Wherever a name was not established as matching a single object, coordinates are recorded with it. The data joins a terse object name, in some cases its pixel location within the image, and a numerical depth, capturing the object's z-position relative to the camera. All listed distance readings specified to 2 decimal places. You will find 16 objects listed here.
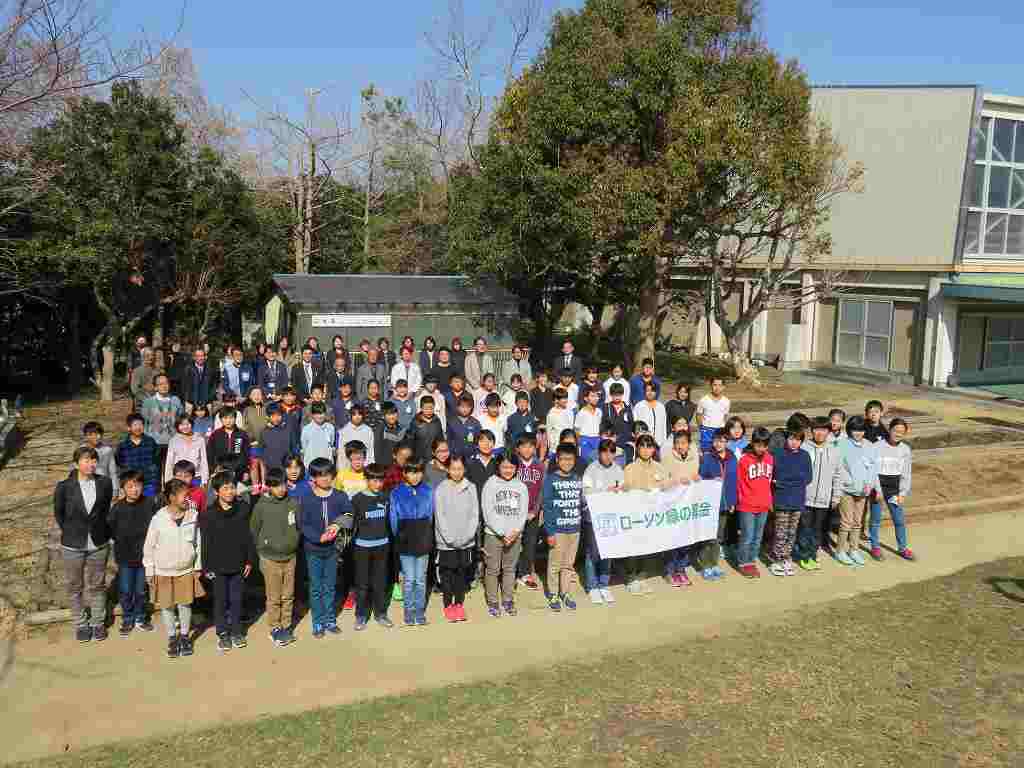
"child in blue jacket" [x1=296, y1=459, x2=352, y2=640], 7.46
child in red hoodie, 8.98
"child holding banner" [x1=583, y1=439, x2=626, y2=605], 8.51
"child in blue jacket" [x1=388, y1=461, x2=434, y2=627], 7.76
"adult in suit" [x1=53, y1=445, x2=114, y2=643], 7.27
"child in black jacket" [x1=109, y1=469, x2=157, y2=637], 7.25
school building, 21.22
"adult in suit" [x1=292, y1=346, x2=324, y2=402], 12.70
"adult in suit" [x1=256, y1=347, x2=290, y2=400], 12.83
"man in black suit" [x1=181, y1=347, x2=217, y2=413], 12.12
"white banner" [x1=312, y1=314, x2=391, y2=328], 19.78
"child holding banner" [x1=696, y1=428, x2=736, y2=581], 9.17
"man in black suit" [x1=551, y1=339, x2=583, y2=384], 13.58
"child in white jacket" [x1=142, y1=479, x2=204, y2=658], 7.06
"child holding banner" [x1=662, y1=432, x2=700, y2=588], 8.93
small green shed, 19.83
